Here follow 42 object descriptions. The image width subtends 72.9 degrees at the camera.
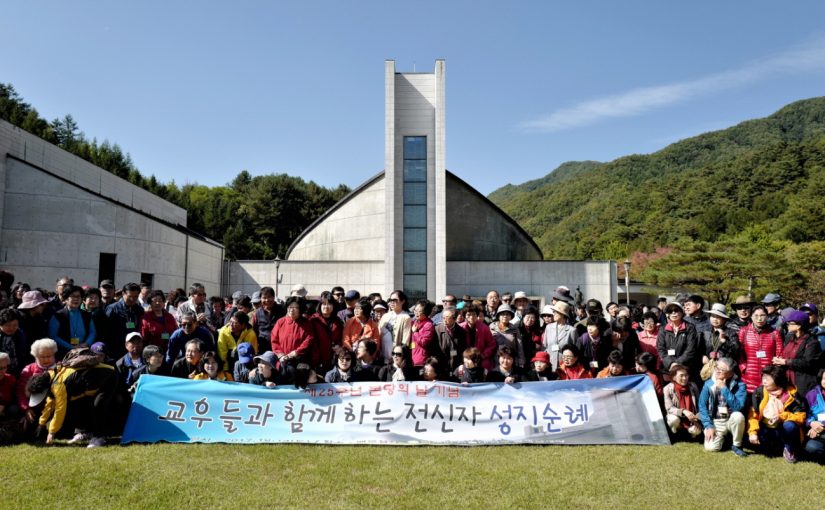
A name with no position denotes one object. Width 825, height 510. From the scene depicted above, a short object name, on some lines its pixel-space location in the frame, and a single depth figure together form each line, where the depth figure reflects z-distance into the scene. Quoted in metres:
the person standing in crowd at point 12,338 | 7.19
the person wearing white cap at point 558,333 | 8.75
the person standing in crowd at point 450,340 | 8.21
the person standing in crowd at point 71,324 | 8.06
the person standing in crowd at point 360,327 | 8.84
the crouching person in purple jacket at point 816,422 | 6.28
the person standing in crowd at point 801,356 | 7.16
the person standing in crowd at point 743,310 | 8.65
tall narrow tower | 27.47
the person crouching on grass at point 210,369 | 7.66
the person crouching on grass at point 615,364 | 7.77
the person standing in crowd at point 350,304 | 9.70
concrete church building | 27.56
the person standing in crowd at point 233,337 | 8.33
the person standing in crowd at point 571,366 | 7.89
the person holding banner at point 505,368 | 7.69
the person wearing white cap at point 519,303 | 10.20
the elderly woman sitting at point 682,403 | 7.18
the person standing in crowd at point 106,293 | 9.39
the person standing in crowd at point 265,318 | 8.98
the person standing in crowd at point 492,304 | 10.42
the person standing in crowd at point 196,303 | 9.88
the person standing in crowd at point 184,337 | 8.16
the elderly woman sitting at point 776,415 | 6.42
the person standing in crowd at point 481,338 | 8.31
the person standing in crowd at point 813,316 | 8.49
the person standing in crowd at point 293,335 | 8.07
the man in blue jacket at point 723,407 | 6.70
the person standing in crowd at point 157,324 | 8.80
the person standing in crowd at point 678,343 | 7.94
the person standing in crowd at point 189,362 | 7.71
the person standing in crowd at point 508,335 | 8.57
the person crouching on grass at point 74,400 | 6.82
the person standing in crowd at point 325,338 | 8.34
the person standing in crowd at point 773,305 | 8.83
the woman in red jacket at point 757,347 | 7.54
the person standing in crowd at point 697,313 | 8.73
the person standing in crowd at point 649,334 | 8.63
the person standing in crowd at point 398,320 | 8.62
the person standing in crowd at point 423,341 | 8.09
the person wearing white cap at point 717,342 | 7.98
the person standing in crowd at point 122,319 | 8.70
